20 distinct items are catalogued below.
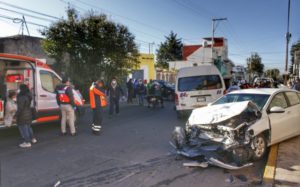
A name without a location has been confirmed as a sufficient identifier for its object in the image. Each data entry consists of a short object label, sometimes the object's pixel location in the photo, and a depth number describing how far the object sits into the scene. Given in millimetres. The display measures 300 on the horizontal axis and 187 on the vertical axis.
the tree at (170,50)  57012
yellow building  30148
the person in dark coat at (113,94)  10976
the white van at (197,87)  9363
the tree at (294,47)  46339
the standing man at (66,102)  7079
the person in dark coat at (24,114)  6066
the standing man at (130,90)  15462
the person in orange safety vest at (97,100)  7454
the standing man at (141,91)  14585
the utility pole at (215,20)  30280
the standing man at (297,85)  13318
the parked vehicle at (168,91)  18159
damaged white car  4569
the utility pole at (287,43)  20960
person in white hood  6694
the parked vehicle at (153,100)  13625
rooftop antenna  15920
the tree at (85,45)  15441
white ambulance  7454
